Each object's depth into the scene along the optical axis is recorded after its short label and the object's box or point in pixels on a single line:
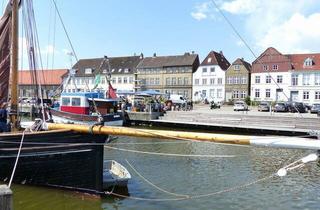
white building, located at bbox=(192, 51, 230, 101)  85.31
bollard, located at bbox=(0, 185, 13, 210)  5.93
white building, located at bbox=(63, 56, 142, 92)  98.47
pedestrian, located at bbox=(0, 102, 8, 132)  14.27
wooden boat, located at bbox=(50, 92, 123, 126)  36.44
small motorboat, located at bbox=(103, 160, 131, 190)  13.59
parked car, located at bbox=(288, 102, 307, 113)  51.94
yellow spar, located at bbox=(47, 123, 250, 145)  8.99
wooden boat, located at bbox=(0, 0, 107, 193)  12.24
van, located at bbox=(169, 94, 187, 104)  70.47
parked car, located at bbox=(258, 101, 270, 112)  56.44
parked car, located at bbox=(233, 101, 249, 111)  56.25
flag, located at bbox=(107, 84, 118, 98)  45.00
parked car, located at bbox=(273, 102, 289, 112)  53.56
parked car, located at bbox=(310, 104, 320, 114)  51.89
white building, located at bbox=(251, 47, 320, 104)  73.69
